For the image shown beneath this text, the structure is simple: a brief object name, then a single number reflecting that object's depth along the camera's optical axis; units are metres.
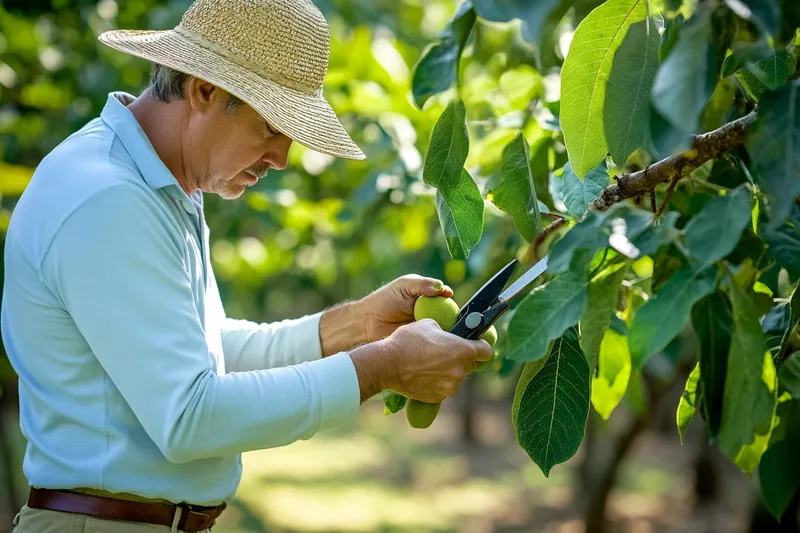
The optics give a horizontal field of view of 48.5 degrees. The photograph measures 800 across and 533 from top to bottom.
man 1.57
